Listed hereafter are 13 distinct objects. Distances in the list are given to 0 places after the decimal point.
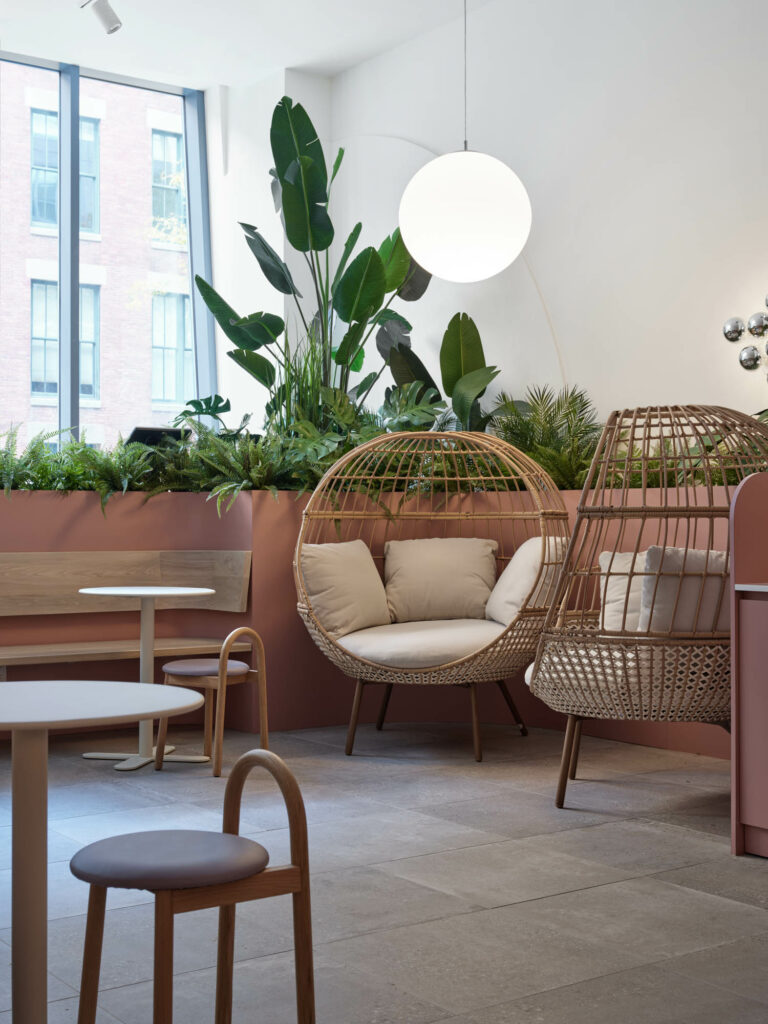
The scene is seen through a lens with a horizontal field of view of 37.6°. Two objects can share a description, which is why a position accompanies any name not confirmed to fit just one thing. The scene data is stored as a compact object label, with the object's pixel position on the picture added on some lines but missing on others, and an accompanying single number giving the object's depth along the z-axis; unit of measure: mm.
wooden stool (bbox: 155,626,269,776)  4102
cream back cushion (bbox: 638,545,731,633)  3588
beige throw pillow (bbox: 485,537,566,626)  4590
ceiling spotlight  5895
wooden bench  4863
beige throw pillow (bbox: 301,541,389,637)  4754
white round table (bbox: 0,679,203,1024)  1692
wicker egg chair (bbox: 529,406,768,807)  3504
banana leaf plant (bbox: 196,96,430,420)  6133
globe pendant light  5453
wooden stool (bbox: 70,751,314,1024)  1550
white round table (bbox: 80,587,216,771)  4152
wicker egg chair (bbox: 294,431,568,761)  4543
